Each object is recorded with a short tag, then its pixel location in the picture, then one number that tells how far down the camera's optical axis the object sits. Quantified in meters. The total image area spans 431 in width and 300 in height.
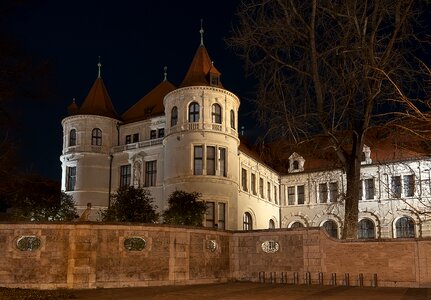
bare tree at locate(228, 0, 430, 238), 20.41
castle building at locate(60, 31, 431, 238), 37.66
